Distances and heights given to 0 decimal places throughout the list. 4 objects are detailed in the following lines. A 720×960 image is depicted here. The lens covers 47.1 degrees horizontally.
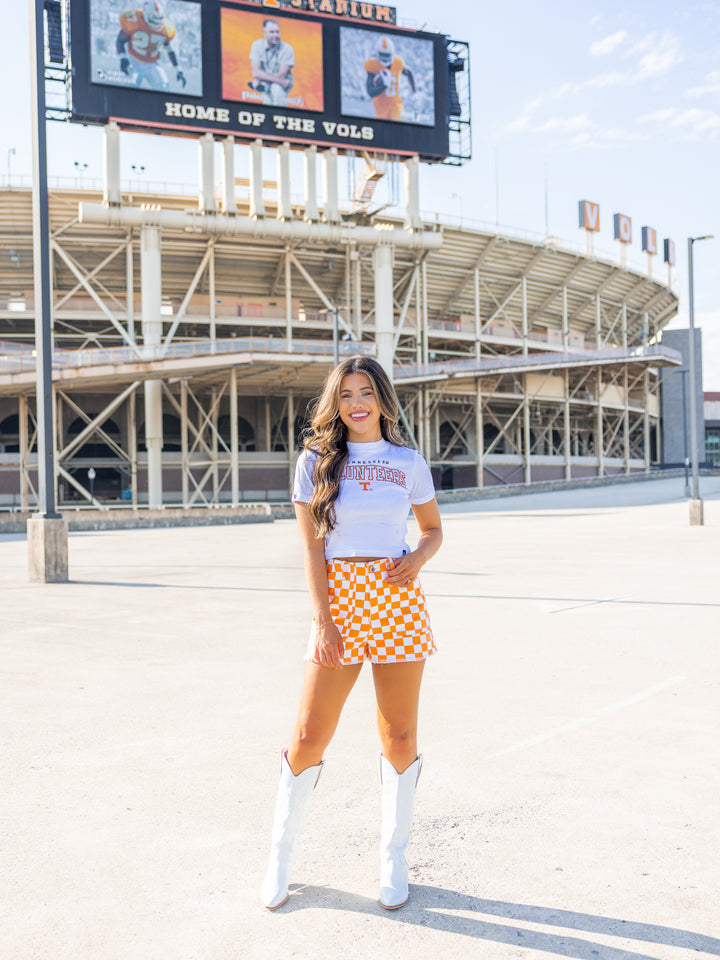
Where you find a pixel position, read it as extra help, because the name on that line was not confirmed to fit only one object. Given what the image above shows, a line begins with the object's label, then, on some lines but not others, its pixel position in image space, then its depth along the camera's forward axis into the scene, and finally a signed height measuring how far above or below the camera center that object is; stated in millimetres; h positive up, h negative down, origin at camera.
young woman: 2887 -551
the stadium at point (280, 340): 39375 +7347
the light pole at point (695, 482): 21047 -707
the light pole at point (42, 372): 12266 +1461
